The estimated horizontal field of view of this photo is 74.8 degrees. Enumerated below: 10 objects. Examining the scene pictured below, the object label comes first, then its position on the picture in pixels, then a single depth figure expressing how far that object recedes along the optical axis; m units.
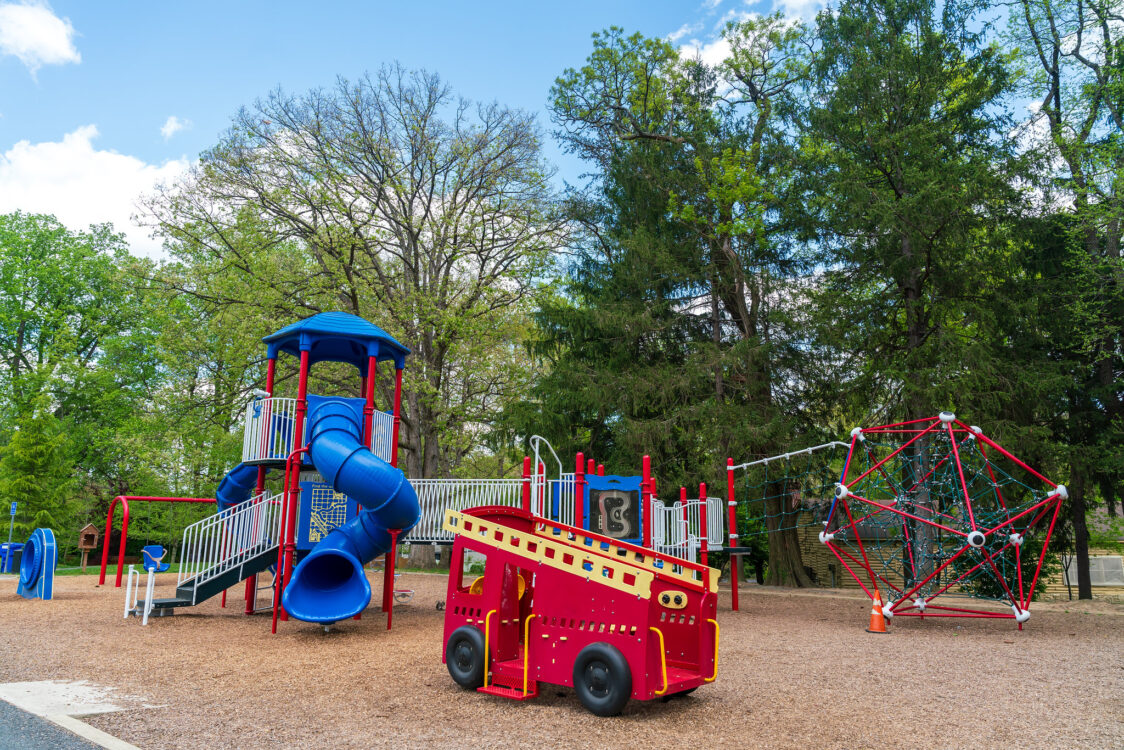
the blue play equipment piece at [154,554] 11.64
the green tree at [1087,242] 16.38
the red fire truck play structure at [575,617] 5.59
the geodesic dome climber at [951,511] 12.81
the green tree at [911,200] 16.09
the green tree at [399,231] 22.97
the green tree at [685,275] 19.69
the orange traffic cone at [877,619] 11.95
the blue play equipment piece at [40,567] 14.48
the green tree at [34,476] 22.72
